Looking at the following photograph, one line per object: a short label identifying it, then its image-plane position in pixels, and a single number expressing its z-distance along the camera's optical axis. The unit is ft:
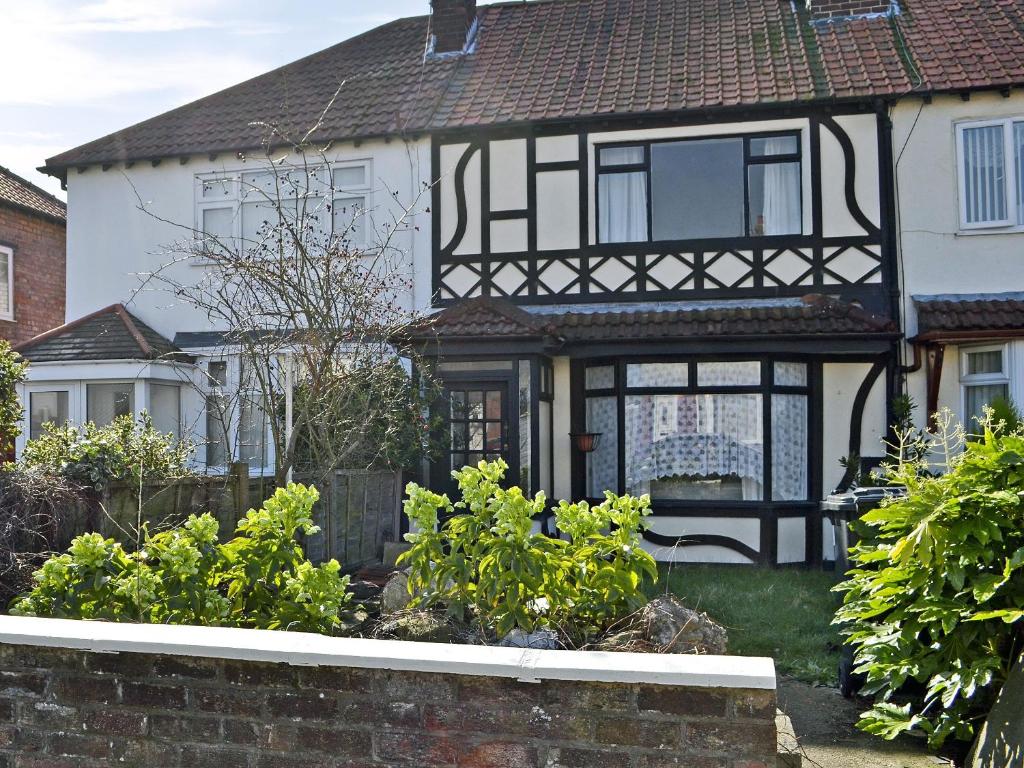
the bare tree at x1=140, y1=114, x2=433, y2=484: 25.23
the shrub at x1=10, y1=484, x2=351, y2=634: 13.87
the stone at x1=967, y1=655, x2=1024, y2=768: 12.52
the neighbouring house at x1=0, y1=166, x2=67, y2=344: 60.29
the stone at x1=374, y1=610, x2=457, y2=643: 14.12
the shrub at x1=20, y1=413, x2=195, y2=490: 24.73
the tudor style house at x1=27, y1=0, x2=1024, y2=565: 37.96
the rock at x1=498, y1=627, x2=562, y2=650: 13.55
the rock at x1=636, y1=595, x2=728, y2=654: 14.11
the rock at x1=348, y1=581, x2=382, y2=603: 22.08
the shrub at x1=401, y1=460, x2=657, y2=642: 13.34
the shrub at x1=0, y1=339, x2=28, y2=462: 25.73
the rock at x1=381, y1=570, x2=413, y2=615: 17.57
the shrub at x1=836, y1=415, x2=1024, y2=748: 14.43
